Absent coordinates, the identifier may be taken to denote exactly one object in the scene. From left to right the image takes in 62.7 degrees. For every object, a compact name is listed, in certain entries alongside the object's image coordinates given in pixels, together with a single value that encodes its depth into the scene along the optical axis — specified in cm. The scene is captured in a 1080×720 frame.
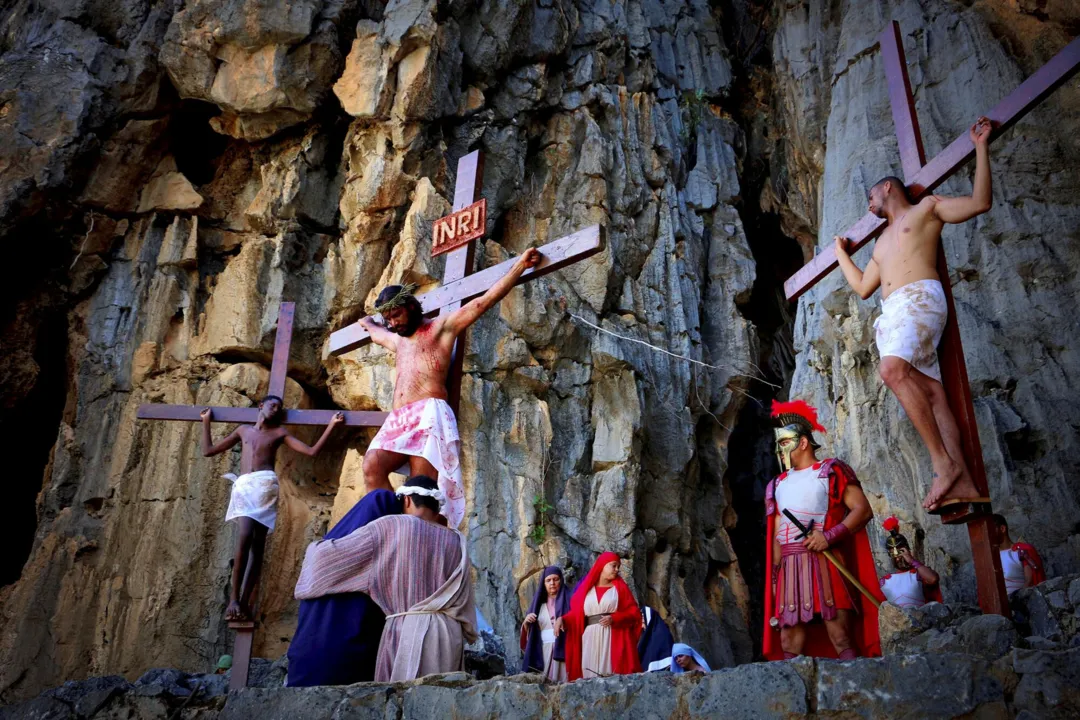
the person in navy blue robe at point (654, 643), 660
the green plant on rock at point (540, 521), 1059
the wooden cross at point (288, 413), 640
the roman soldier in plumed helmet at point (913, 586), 554
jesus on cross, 501
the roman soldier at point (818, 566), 465
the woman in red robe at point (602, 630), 658
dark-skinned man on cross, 636
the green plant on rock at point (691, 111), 1597
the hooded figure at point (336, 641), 368
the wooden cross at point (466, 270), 515
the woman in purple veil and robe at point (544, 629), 705
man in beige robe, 370
